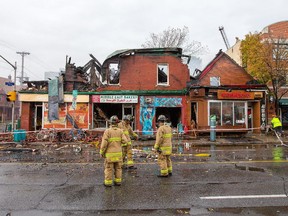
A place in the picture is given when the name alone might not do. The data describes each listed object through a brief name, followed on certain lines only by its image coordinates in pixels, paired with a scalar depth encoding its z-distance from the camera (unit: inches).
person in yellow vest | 702.9
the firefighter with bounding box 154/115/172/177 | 299.7
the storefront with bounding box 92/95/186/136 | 824.9
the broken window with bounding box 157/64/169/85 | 873.5
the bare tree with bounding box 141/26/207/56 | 1585.9
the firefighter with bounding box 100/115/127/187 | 264.1
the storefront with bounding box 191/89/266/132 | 803.6
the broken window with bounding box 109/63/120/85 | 872.9
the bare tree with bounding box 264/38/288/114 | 815.1
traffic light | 685.9
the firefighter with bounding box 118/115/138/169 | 351.9
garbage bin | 663.8
